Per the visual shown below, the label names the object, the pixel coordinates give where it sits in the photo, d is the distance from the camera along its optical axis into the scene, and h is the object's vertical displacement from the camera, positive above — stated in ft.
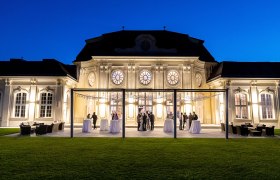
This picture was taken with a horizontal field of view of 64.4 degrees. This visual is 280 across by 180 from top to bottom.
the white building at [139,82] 67.87 +7.95
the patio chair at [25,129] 42.80 -4.34
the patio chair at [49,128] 47.11 -4.54
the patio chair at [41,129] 43.61 -4.52
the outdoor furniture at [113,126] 47.73 -4.12
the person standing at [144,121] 51.86 -3.44
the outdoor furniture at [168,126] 51.47 -4.45
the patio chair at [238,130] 46.03 -4.81
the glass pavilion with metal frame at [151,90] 39.66 +3.09
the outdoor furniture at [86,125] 48.39 -4.00
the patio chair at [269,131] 44.62 -4.84
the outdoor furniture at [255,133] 44.04 -5.16
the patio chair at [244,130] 44.65 -4.68
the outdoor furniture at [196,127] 47.80 -4.34
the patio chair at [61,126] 52.87 -4.68
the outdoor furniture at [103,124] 52.54 -4.20
